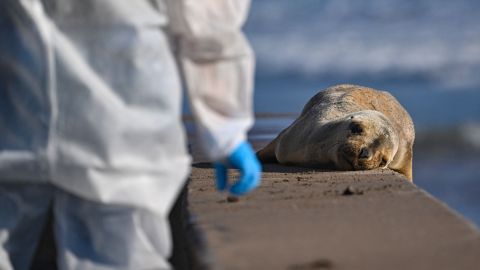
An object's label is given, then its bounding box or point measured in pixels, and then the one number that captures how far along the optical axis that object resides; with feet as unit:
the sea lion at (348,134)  44.55
